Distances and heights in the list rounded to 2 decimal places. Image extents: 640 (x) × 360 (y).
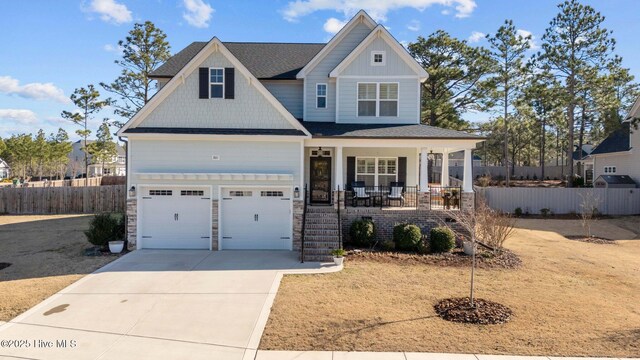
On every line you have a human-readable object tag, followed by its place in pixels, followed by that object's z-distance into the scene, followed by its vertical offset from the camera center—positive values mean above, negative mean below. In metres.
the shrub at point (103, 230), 14.16 -1.85
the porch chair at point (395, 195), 16.30 -0.46
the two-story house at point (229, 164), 14.53 +0.74
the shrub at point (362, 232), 14.56 -1.88
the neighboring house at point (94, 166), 56.06 +2.63
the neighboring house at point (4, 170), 60.17 +1.81
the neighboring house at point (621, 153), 26.42 +2.63
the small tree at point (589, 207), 19.55 -1.29
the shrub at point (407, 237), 14.10 -2.00
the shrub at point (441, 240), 14.03 -2.08
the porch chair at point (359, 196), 15.88 -0.51
